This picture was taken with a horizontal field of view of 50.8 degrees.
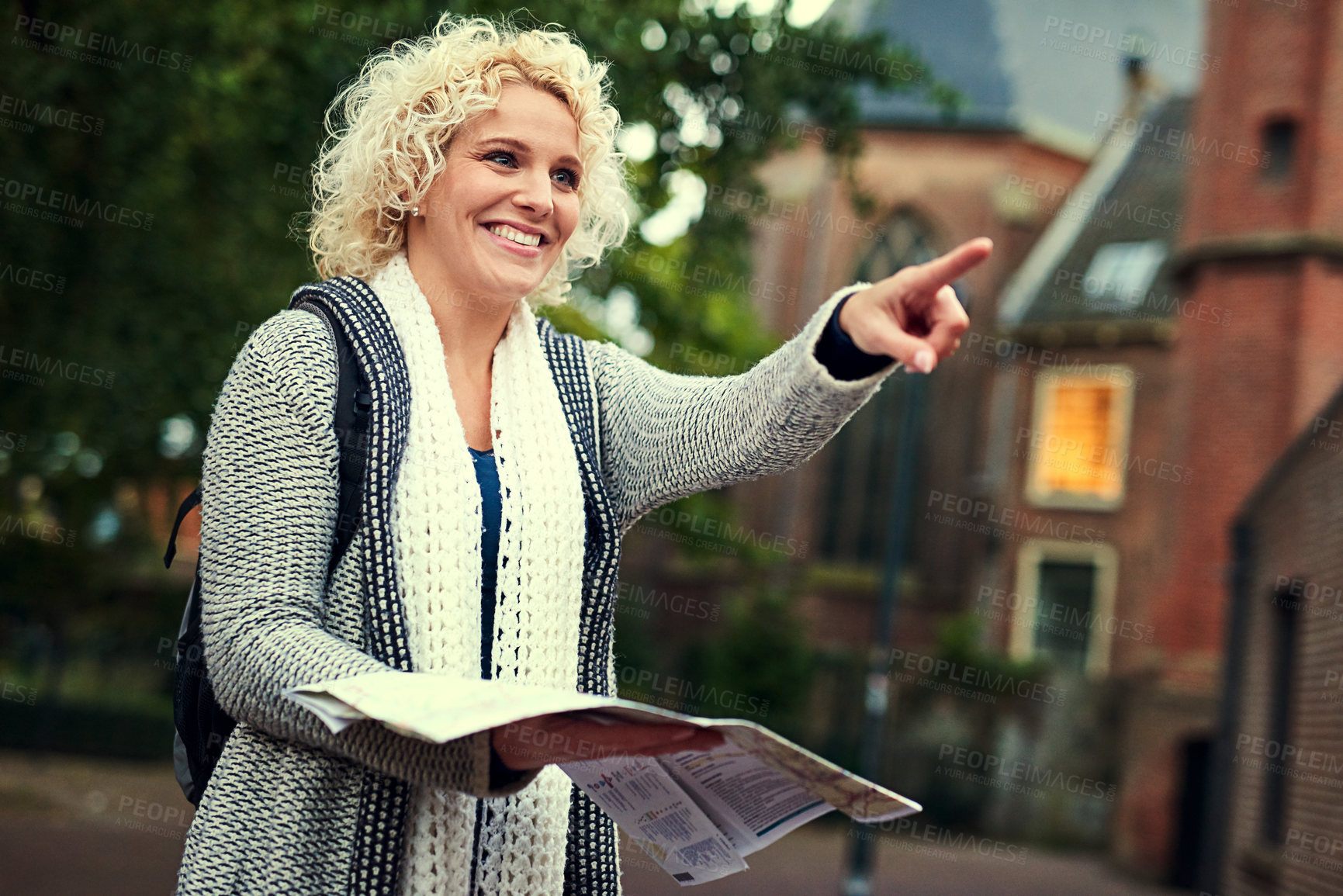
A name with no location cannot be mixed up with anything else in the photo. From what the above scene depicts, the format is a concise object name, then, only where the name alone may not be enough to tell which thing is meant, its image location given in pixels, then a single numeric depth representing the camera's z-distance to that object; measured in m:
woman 1.71
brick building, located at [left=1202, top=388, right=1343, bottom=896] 8.60
